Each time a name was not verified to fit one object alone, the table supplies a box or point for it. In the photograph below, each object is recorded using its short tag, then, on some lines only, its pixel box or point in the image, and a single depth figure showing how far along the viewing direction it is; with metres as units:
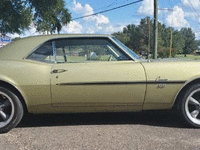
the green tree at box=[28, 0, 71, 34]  12.20
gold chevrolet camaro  2.81
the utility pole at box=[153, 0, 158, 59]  13.14
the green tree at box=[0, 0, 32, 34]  11.50
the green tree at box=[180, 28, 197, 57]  104.69
